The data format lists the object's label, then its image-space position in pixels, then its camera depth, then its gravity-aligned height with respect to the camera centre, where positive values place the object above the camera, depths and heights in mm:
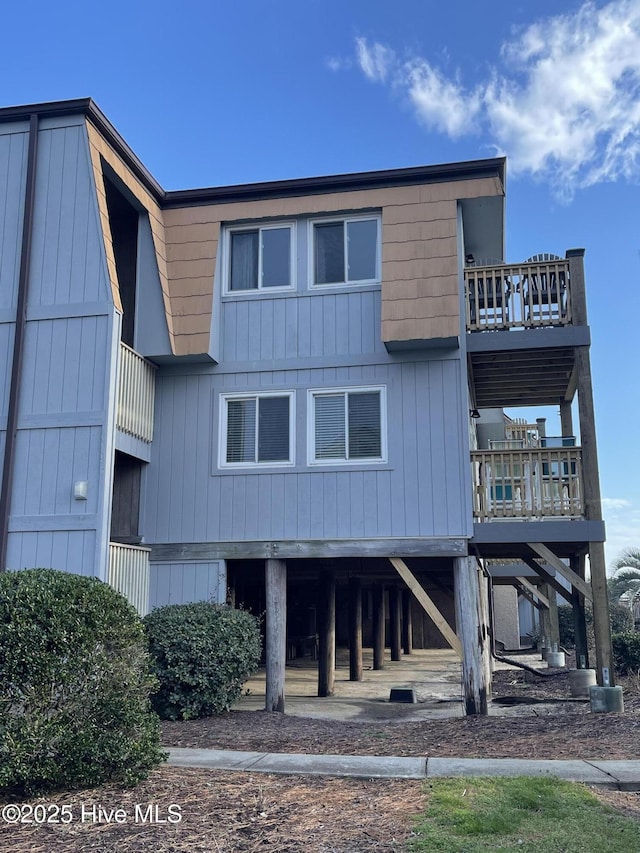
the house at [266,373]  10898 +3356
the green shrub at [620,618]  24641 -148
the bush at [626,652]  13633 -638
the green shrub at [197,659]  9992 -562
